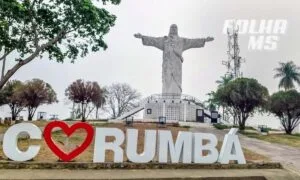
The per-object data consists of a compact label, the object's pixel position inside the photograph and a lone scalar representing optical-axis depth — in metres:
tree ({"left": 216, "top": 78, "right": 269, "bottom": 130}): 31.08
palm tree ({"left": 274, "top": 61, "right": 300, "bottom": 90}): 47.86
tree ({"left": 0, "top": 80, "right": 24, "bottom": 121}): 36.35
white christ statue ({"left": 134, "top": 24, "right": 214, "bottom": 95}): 39.55
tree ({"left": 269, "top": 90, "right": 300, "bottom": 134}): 32.62
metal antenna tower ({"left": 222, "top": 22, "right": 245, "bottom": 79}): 48.88
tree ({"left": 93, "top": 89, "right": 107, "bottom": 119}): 38.38
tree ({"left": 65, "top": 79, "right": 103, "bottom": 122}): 36.96
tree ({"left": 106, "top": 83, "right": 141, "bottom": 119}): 51.37
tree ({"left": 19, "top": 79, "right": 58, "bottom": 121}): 36.07
